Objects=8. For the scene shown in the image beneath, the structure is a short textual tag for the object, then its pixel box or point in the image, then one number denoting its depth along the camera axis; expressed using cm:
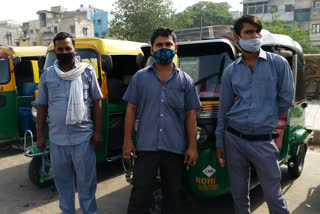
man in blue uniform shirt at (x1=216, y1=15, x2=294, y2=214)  246
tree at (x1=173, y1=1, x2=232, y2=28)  4338
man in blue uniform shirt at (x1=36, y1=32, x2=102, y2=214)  288
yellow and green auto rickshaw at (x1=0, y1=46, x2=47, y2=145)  607
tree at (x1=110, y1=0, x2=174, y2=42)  1945
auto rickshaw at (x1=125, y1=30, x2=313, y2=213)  295
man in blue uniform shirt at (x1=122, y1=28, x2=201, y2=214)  245
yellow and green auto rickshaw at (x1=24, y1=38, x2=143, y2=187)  442
